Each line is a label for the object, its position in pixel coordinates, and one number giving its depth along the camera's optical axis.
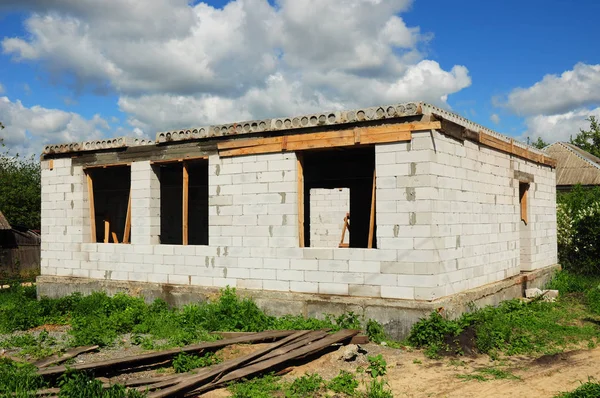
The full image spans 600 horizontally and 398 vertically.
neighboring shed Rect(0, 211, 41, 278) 22.16
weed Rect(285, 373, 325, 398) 6.69
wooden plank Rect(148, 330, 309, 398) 6.22
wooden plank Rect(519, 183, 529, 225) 13.66
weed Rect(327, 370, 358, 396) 6.80
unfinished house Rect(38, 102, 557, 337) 8.98
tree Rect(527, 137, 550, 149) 46.16
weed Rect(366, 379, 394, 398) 6.46
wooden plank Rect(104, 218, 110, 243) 14.04
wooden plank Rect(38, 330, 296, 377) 6.70
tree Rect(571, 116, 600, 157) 38.12
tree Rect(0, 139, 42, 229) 31.73
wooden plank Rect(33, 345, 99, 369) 7.52
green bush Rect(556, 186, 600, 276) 16.72
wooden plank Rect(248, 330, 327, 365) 7.65
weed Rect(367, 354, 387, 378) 7.43
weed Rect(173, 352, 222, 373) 7.42
